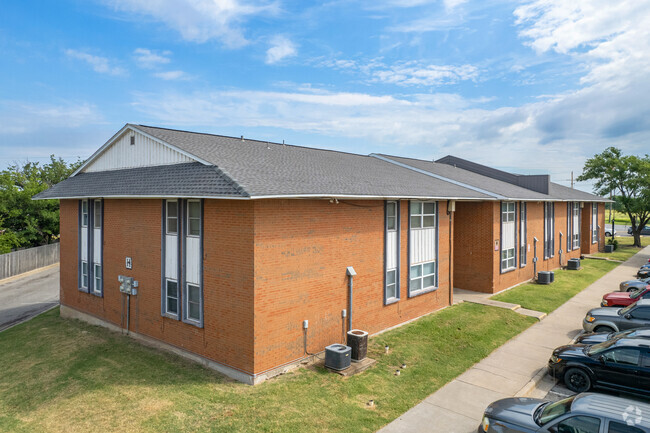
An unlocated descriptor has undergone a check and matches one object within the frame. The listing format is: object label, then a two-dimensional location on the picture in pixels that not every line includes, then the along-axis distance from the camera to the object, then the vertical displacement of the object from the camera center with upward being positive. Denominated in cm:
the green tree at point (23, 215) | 3586 -13
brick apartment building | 1093 -100
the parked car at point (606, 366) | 950 -366
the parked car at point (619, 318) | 1355 -346
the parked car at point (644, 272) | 2472 -347
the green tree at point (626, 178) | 4175 +387
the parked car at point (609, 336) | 1083 -348
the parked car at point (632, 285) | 2007 -345
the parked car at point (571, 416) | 625 -324
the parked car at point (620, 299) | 1691 -347
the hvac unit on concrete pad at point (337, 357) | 1130 -391
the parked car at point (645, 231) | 6156 -242
